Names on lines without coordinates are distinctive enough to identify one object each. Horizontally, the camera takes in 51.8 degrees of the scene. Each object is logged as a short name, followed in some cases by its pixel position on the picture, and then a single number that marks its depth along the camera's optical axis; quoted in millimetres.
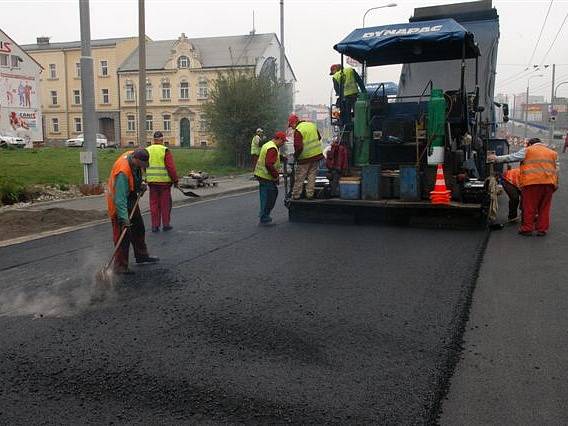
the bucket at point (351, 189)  9547
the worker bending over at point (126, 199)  6223
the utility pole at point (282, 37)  25309
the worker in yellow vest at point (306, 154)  9836
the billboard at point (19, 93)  42031
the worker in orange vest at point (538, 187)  8555
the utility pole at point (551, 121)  50319
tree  24016
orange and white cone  8922
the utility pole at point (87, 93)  13484
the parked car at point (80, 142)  49975
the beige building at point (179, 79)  55812
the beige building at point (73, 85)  58438
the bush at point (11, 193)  12320
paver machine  9109
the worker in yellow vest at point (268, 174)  9680
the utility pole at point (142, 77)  16344
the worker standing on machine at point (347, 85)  10461
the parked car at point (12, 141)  39938
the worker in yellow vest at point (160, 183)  9383
